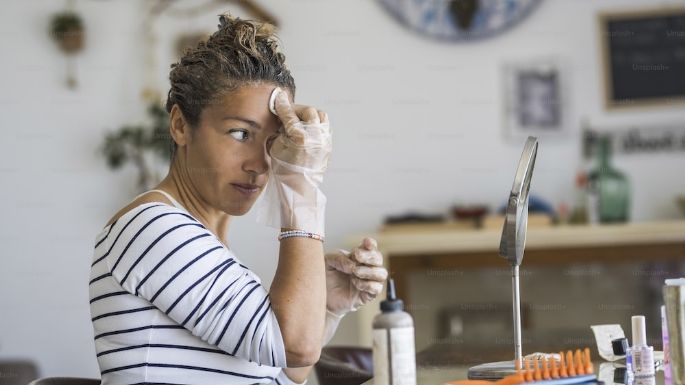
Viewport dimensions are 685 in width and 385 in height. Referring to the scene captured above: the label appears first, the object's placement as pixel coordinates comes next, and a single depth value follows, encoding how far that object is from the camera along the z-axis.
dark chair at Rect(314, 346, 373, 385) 1.93
